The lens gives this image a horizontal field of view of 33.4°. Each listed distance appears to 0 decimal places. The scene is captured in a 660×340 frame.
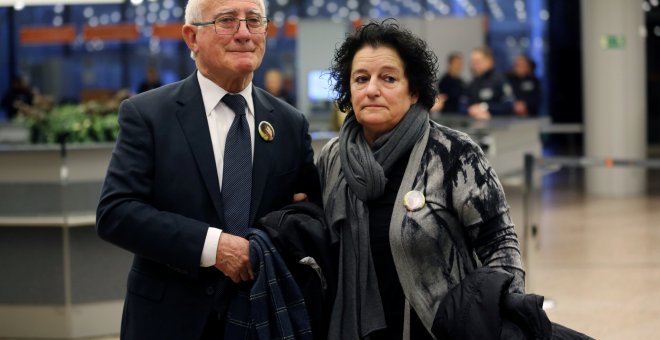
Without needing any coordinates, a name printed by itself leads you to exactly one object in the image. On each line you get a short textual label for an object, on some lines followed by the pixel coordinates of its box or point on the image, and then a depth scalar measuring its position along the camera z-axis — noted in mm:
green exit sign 14250
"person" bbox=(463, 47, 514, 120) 11938
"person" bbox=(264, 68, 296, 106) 12899
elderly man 2781
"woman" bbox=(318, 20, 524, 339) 2816
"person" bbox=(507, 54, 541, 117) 14219
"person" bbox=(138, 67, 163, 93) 15797
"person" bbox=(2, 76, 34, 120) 17031
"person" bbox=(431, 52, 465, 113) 12891
